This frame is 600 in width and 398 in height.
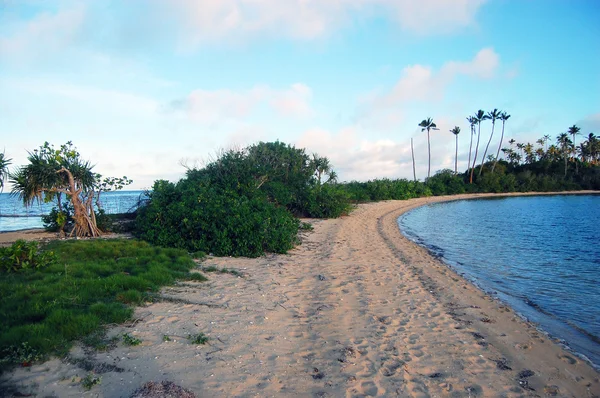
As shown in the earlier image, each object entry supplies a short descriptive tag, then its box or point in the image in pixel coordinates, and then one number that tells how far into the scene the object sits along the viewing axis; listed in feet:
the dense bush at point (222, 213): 34.65
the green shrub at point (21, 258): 24.22
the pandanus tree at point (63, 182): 39.96
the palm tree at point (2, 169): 43.44
